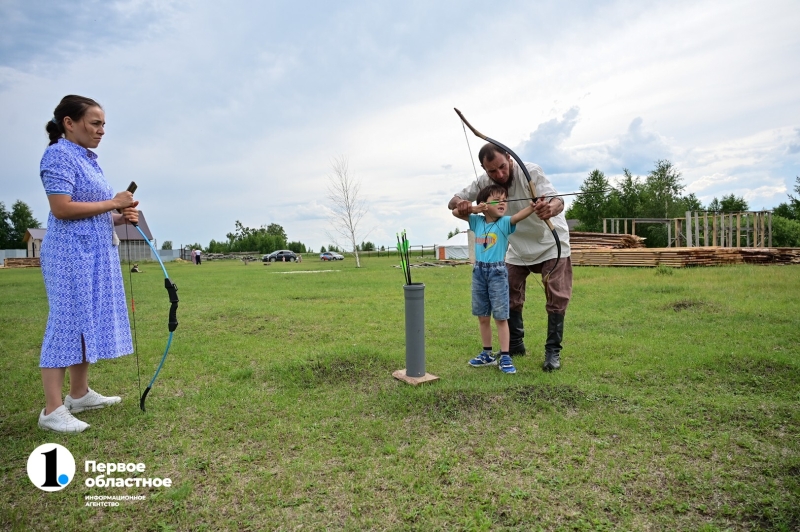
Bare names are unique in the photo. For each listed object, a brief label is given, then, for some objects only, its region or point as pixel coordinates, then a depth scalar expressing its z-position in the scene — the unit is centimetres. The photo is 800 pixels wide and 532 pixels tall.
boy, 457
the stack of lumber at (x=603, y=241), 2406
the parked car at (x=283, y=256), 5103
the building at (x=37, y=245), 4912
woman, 327
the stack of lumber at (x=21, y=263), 3878
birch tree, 3575
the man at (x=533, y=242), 466
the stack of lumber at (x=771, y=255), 1838
